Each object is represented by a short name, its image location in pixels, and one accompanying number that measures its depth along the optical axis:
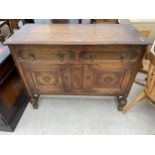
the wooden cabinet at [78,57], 1.05
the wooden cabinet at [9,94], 1.26
